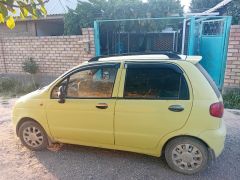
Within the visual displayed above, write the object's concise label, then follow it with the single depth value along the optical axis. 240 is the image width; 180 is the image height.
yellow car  2.81
